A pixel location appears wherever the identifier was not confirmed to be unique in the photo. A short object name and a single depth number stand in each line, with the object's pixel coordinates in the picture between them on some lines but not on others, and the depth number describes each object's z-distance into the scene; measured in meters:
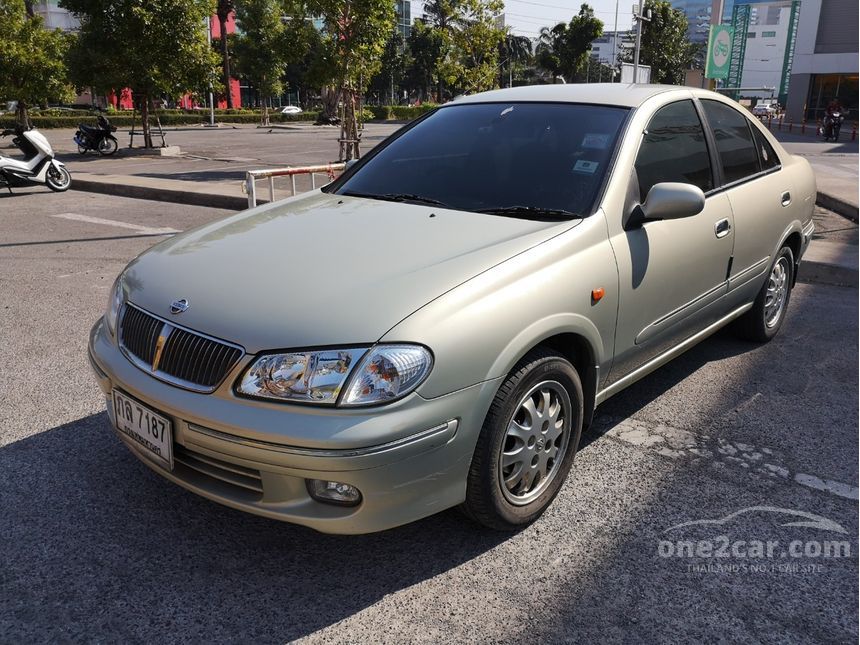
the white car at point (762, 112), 49.60
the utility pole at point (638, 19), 31.24
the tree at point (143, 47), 17.91
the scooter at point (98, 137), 19.38
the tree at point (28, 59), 20.59
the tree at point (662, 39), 53.62
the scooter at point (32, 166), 11.90
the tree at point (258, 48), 44.38
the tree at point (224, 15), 46.59
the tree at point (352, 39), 14.80
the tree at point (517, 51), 93.12
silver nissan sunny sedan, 2.25
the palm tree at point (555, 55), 65.56
